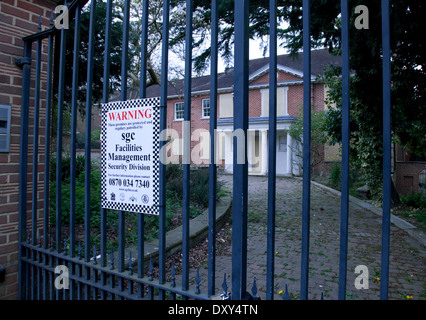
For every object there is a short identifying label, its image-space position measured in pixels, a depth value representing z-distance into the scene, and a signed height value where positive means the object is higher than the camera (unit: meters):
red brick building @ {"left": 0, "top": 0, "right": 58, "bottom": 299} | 2.78 +0.40
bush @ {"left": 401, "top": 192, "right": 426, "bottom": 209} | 9.74 -0.92
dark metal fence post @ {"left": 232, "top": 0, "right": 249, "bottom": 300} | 1.69 +0.04
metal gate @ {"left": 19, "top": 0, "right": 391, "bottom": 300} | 1.51 -0.07
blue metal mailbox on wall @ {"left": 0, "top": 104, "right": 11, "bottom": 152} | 2.77 +0.38
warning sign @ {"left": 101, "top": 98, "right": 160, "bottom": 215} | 2.02 +0.10
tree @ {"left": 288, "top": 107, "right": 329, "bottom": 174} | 16.18 +2.07
